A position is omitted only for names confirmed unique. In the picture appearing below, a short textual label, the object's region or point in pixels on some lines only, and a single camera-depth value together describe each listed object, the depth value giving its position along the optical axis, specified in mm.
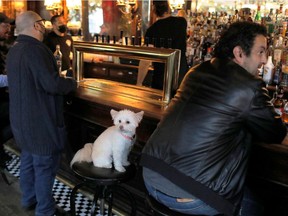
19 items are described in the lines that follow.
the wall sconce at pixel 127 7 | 4903
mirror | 1917
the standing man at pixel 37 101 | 1742
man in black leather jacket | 1090
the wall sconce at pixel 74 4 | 5617
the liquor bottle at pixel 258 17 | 2643
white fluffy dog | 1549
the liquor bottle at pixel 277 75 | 1929
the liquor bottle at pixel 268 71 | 1942
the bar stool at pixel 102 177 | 1526
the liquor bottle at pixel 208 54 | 2226
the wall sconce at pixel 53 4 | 5558
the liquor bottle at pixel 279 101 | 1692
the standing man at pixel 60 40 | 3841
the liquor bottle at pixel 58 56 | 2832
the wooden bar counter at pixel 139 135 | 1400
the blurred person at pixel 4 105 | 2593
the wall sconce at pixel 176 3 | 4664
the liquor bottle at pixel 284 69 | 1882
